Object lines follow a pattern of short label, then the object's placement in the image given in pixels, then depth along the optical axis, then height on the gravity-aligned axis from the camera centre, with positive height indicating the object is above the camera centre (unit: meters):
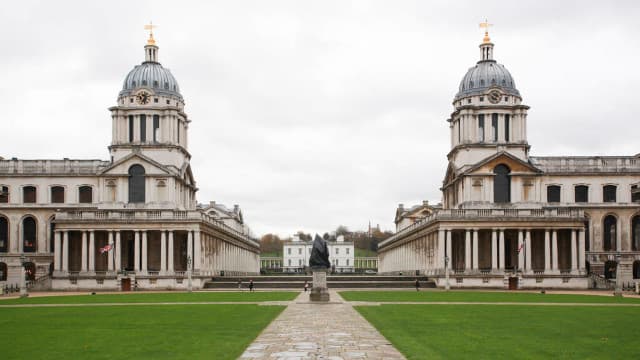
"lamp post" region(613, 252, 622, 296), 70.39 -5.73
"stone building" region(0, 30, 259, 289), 94.06 +1.80
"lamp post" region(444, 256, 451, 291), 85.62 -5.52
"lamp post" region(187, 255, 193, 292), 83.99 -5.29
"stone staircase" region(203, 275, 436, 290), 90.44 -6.61
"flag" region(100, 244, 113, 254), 87.72 -2.58
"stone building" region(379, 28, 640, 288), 93.56 +1.80
